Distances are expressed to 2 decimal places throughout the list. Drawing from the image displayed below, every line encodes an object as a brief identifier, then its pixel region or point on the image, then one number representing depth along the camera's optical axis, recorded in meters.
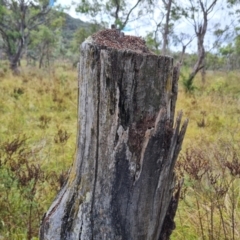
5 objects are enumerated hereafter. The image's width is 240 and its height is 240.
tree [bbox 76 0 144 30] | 14.72
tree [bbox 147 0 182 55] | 13.77
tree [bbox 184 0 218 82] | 12.21
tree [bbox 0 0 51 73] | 14.55
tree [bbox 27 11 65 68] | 19.68
